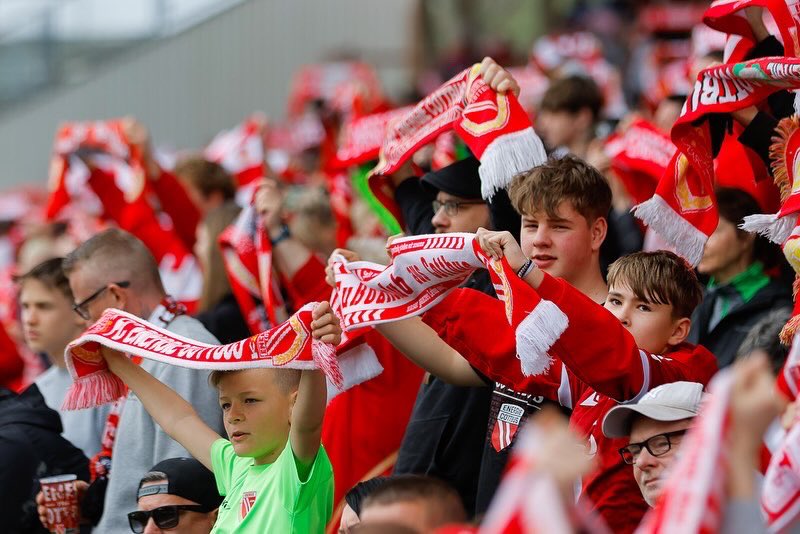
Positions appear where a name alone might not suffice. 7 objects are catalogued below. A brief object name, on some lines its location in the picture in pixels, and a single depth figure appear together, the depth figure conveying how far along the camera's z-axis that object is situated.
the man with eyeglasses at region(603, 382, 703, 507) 6.71
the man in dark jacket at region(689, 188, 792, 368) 10.03
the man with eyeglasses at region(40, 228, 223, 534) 9.37
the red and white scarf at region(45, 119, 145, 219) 15.35
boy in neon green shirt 7.58
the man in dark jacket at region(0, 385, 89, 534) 9.49
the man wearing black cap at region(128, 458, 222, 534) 8.37
